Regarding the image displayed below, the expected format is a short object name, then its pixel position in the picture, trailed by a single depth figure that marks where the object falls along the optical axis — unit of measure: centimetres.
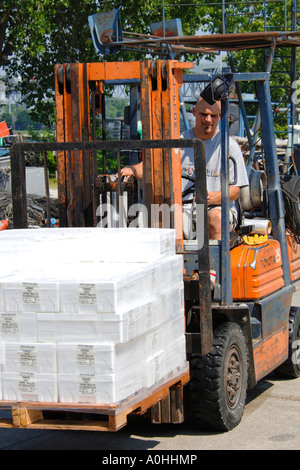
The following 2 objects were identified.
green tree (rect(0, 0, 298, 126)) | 2241
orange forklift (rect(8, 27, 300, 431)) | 529
